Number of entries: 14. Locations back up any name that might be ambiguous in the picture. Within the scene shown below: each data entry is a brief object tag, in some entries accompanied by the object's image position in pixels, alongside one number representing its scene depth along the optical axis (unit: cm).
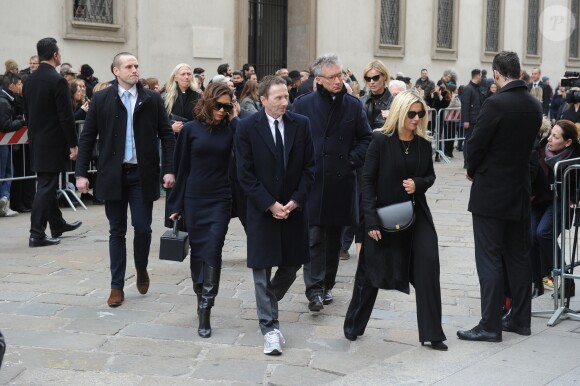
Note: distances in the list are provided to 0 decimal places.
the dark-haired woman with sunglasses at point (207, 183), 677
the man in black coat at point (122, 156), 759
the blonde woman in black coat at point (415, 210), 641
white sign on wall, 1928
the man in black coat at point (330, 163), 761
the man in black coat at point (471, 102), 1986
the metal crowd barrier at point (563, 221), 733
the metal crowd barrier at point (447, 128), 2098
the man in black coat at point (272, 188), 646
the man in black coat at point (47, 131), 998
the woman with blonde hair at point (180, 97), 1039
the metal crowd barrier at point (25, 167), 1214
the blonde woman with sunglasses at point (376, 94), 867
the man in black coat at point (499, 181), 657
